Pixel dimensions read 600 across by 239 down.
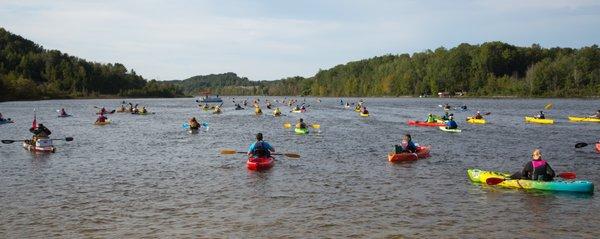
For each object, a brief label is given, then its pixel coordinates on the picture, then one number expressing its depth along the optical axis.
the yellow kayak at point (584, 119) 63.16
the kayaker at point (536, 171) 21.98
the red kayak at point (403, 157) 30.38
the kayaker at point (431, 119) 59.28
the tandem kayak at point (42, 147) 34.38
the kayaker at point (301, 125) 50.60
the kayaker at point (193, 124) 51.97
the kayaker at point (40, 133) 35.09
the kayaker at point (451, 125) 50.03
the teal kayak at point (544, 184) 21.27
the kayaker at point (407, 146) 30.94
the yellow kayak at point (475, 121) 62.96
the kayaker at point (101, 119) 62.88
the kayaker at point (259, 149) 28.55
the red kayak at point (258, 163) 27.81
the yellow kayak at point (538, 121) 62.02
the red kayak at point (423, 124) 58.21
